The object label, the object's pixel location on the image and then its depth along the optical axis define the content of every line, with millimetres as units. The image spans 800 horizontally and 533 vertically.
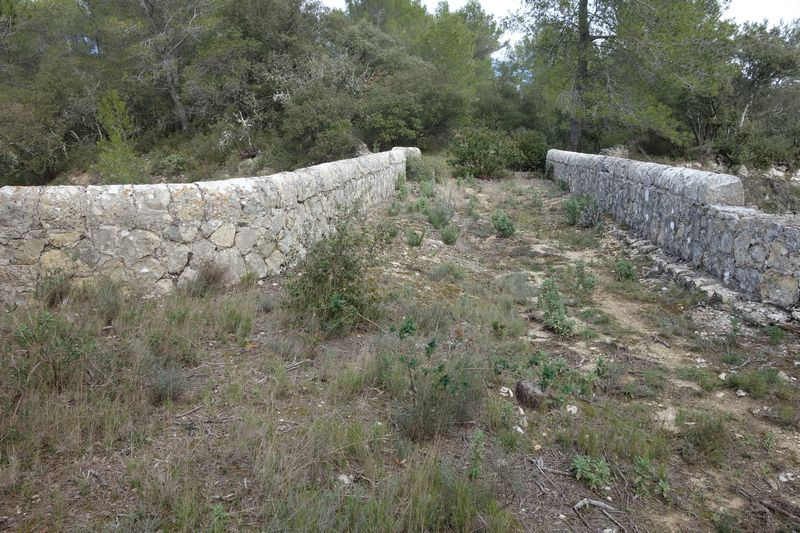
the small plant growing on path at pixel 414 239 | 7262
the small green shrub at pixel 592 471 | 2693
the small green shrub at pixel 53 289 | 4297
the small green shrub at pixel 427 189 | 11180
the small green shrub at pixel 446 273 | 6082
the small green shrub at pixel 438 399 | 2967
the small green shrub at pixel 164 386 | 3126
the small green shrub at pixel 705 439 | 2975
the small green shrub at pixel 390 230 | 5387
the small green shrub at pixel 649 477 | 2666
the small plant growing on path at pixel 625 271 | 6477
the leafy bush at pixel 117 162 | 11406
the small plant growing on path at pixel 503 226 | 8648
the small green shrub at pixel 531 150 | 18094
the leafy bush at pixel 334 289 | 4273
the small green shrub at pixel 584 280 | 6008
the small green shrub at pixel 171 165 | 20172
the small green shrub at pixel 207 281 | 4805
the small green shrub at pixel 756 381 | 3660
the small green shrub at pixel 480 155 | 15242
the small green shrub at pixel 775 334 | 4340
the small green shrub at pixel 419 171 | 13680
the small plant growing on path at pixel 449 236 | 7848
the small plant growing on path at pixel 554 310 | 4734
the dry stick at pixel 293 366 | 3675
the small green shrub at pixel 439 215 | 8711
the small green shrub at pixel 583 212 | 9477
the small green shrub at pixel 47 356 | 3068
